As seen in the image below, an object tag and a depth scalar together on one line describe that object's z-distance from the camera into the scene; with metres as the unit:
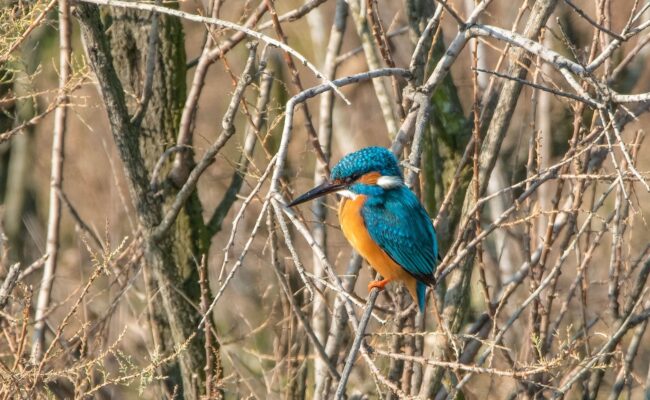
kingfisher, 7.91
